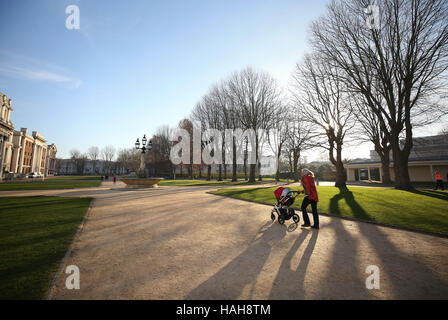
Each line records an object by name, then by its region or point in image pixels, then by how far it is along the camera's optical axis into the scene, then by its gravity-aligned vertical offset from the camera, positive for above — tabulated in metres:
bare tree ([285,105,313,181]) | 19.48 +4.69
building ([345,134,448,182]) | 31.89 +1.33
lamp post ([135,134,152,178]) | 25.50 +1.06
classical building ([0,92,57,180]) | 52.19 +9.95
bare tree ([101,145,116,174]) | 98.40 +9.92
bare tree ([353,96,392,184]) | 25.53 +5.19
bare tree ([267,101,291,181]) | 33.37 +9.47
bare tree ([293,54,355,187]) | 19.86 +6.61
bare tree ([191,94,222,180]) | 39.24 +12.98
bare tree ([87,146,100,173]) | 102.91 +11.92
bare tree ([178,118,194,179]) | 50.54 +13.05
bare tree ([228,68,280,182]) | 31.58 +11.70
